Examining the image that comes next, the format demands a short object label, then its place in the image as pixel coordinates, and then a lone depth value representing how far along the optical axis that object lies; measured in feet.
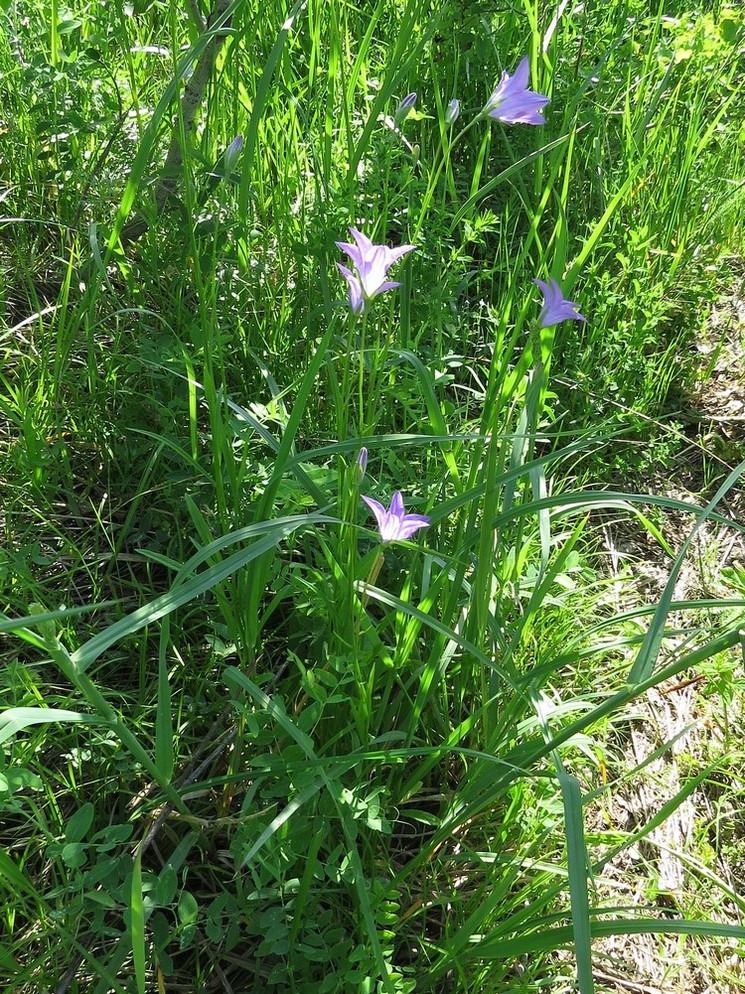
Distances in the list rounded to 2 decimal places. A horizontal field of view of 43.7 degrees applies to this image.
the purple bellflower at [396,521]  1.19
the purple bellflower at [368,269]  1.20
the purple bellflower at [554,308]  1.30
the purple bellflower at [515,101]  1.45
